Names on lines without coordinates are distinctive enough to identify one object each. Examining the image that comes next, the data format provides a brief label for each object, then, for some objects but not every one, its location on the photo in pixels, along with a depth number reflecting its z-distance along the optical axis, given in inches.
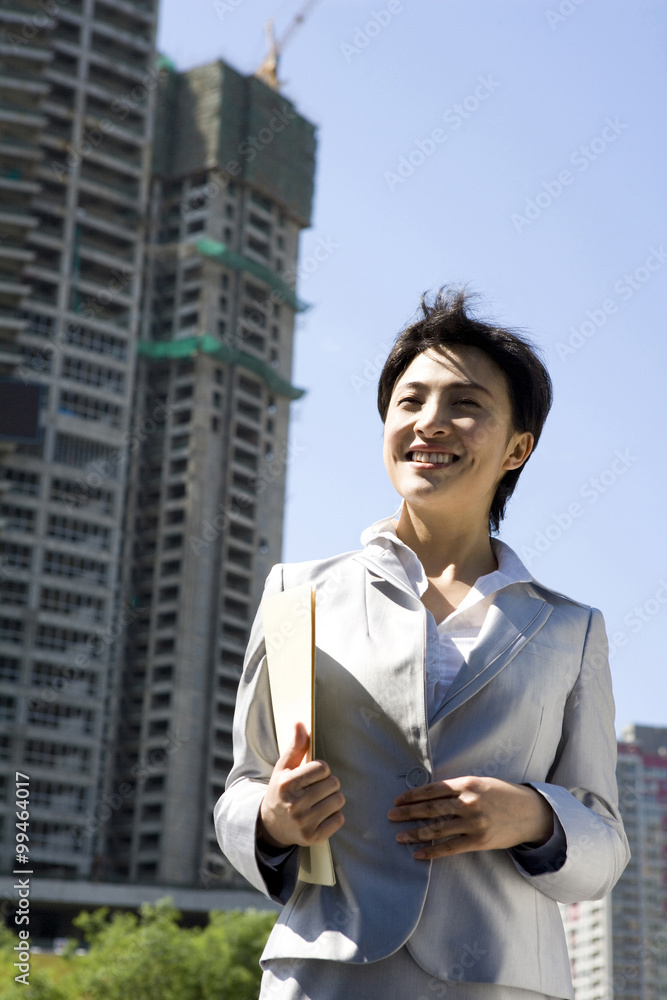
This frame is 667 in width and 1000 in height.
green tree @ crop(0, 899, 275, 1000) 1170.6
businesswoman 81.3
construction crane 3784.5
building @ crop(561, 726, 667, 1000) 2224.4
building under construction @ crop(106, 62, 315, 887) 2402.8
